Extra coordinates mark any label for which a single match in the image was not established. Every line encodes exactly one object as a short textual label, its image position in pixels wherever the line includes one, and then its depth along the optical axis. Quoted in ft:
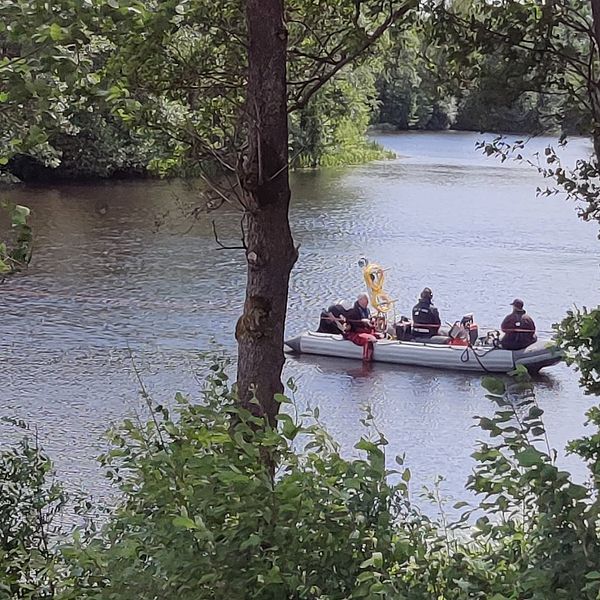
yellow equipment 46.52
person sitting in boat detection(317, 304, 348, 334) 44.09
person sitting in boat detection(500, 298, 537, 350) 40.81
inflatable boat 40.27
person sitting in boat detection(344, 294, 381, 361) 42.96
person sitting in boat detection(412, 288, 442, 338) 43.37
